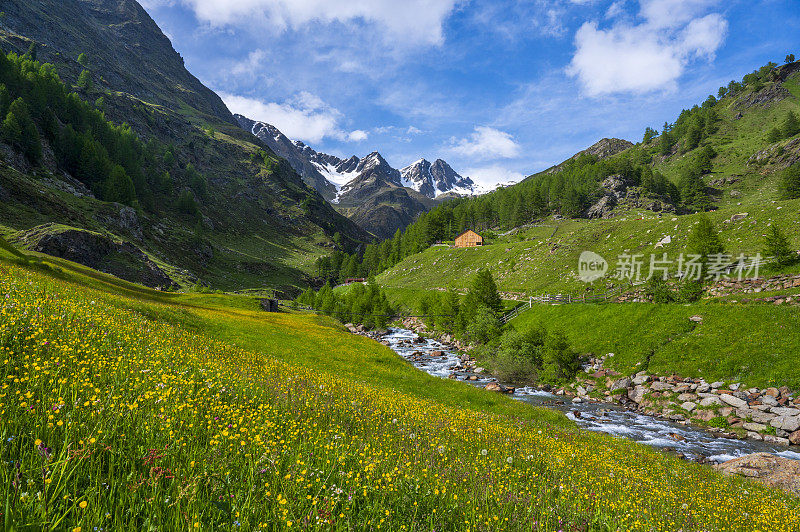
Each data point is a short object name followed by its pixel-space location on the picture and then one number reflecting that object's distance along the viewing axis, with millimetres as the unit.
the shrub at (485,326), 54688
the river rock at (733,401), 27988
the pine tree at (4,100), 112125
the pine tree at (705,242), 52562
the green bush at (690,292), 46875
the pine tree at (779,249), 44031
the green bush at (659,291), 45716
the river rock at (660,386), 32938
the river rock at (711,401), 29172
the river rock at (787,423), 24766
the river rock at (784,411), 25642
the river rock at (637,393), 33688
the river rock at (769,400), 27175
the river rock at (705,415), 28406
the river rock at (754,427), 25575
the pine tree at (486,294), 62062
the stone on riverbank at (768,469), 16281
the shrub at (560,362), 40594
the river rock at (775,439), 24188
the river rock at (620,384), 35738
